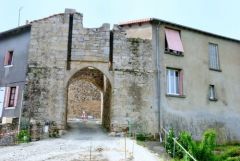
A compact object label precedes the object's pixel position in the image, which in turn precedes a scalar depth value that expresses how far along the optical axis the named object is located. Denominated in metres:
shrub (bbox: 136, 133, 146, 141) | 9.40
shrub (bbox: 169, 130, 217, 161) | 6.87
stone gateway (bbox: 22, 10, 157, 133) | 9.44
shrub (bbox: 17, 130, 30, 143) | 8.90
